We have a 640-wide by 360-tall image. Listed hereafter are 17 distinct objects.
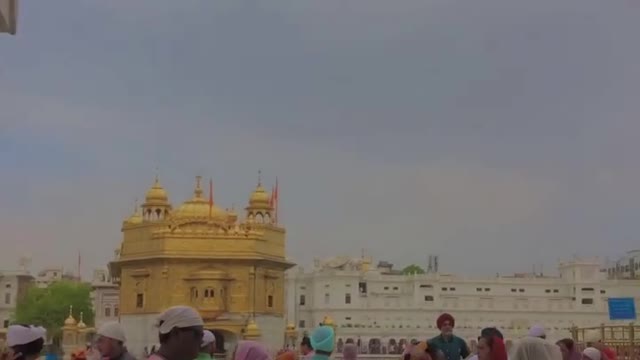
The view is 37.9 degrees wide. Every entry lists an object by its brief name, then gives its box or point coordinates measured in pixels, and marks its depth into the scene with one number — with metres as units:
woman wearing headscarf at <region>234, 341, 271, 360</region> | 5.33
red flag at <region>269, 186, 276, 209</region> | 43.46
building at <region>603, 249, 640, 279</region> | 99.38
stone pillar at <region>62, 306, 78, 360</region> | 43.81
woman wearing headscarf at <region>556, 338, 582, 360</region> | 8.41
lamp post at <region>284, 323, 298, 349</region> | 42.85
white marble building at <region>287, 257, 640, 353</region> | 69.88
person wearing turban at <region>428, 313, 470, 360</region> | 8.77
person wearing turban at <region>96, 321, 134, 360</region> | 5.88
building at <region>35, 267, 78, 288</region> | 97.04
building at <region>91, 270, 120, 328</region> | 72.88
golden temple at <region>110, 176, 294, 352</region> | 38.59
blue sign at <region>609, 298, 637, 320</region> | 27.56
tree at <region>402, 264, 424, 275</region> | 99.76
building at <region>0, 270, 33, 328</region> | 86.03
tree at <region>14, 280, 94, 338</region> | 65.00
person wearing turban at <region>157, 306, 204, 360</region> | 4.18
